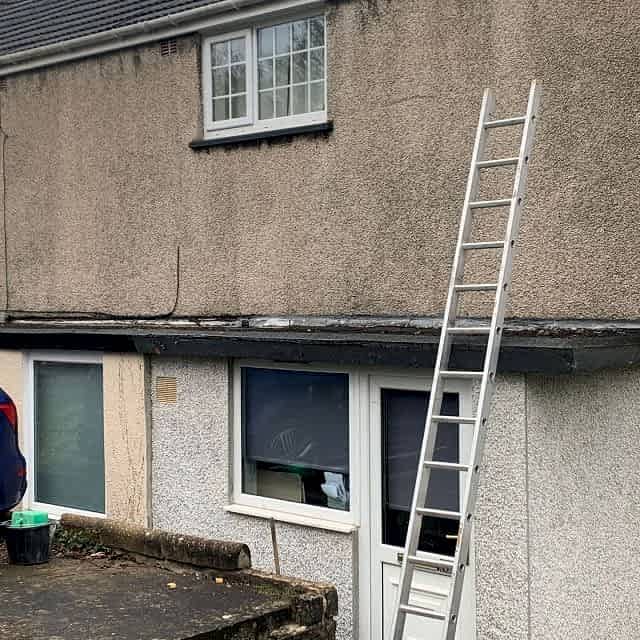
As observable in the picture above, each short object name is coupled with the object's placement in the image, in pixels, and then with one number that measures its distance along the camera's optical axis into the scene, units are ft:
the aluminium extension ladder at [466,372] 19.08
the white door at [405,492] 25.14
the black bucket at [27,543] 28.81
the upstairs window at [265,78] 30.01
